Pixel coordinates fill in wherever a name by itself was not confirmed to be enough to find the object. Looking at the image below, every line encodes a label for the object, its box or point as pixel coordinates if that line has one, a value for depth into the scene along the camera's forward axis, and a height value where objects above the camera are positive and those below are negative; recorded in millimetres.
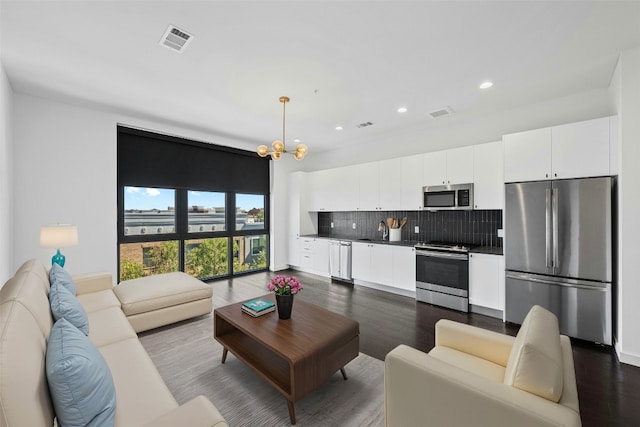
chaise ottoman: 3020 -991
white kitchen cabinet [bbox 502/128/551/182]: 3231 +733
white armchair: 1144 -799
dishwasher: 5285 -892
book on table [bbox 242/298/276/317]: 2549 -885
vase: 2459 -815
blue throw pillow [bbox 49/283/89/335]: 1834 -642
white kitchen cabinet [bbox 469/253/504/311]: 3545 -887
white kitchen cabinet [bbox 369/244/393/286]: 4662 -864
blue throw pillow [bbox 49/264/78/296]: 2323 -544
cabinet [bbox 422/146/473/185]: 4027 +755
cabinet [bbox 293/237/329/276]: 5742 -869
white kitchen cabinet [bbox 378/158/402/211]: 4809 +560
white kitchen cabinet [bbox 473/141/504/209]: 3750 +550
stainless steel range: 3820 -883
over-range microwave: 4027 +280
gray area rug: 1901 -1409
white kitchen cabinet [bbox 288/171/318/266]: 6297 +35
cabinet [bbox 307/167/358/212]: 5590 +569
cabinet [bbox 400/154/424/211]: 4535 +553
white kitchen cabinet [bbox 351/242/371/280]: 4984 -846
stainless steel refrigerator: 2854 -435
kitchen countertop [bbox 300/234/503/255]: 3705 -485
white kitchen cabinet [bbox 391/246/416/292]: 4363 -869
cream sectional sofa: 948 -695
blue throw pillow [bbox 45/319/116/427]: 1095 -714
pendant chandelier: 3293 +820
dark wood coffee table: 1901 -1009
